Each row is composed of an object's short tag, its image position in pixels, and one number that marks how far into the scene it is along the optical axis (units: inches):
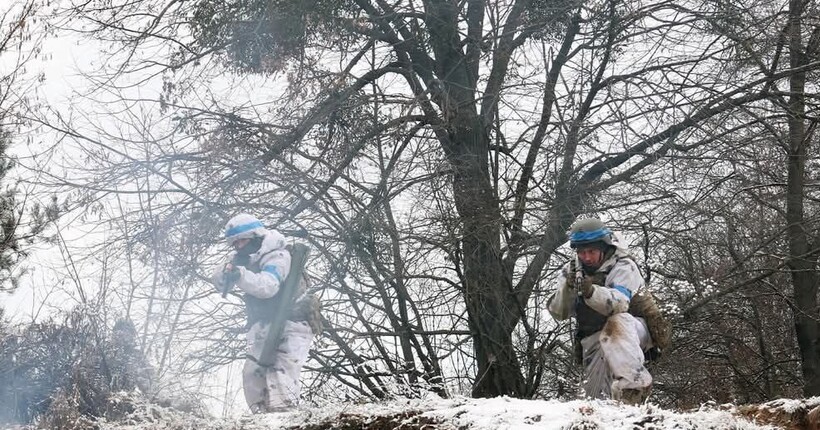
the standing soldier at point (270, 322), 707.4
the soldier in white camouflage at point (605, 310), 638.5
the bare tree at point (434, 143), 1118.4
